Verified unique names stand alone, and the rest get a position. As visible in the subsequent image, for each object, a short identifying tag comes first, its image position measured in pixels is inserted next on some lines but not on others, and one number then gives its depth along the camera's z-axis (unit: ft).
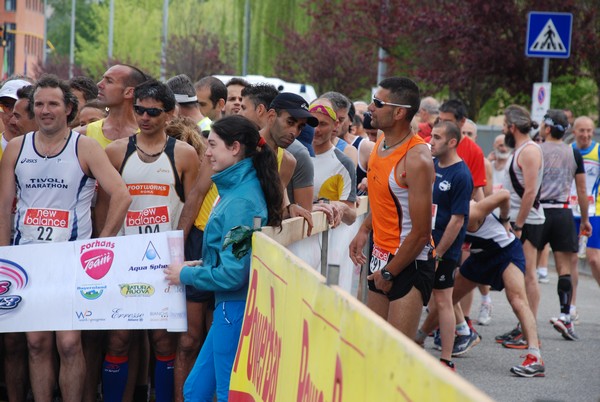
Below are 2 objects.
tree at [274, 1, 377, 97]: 132.26
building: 225.56
